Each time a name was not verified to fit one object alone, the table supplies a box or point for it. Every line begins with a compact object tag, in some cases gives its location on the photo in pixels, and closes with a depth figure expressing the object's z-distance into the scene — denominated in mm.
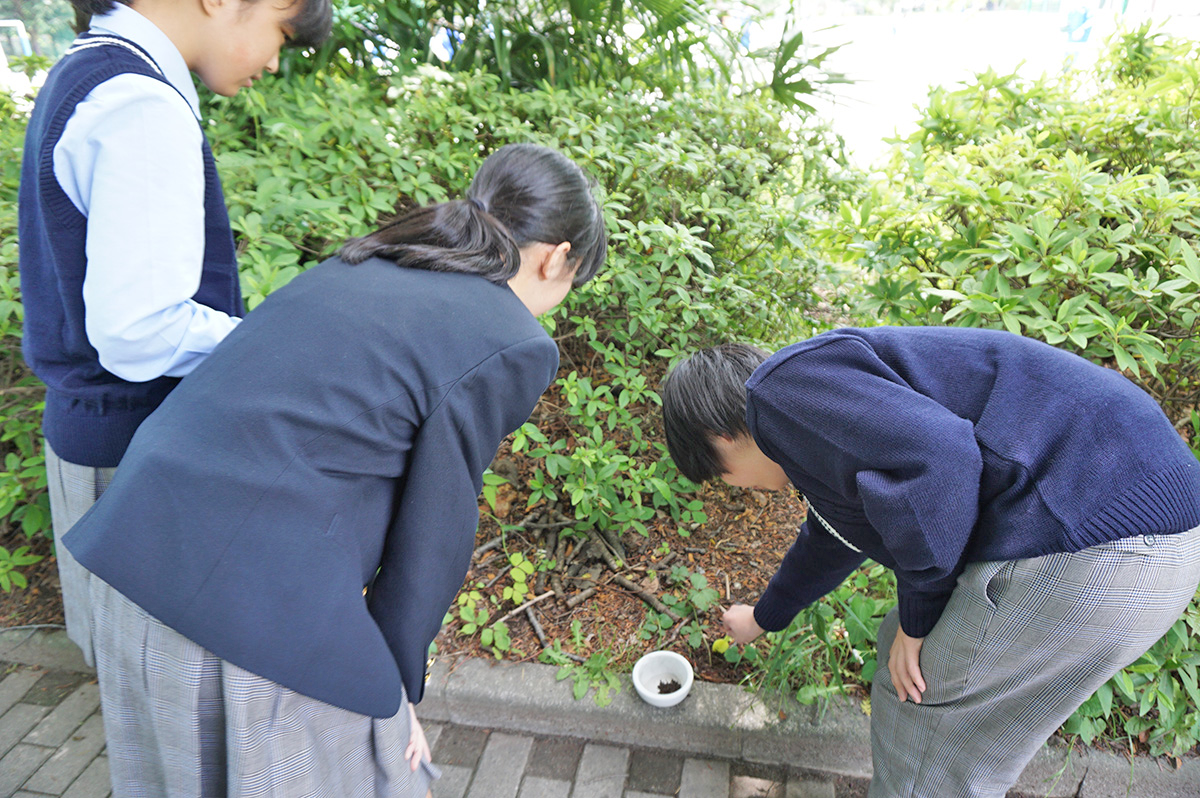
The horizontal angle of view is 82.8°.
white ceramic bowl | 1972
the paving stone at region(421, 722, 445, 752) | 2037
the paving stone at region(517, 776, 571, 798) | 1867
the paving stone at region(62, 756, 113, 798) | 1874
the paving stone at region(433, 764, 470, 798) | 1878
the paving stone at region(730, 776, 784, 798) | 1863
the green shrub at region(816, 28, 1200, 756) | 1645
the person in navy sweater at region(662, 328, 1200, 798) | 1074
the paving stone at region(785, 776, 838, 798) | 1865
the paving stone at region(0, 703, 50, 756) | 2023
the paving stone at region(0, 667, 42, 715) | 2156
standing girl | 1019
